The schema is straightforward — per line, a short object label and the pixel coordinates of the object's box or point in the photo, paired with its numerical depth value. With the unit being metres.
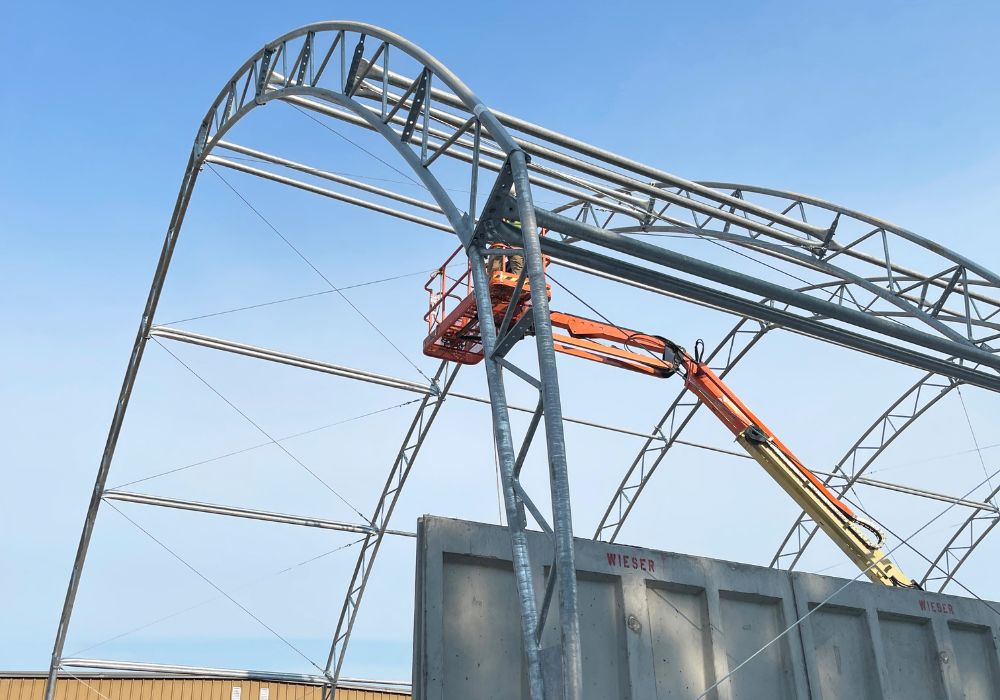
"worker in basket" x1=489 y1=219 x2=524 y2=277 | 19.92
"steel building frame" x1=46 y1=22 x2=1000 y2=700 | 10.10
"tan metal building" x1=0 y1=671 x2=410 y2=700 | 27.11
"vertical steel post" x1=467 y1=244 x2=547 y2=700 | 8.93
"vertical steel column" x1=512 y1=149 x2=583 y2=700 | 8.83
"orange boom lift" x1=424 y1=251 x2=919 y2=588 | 18.39
